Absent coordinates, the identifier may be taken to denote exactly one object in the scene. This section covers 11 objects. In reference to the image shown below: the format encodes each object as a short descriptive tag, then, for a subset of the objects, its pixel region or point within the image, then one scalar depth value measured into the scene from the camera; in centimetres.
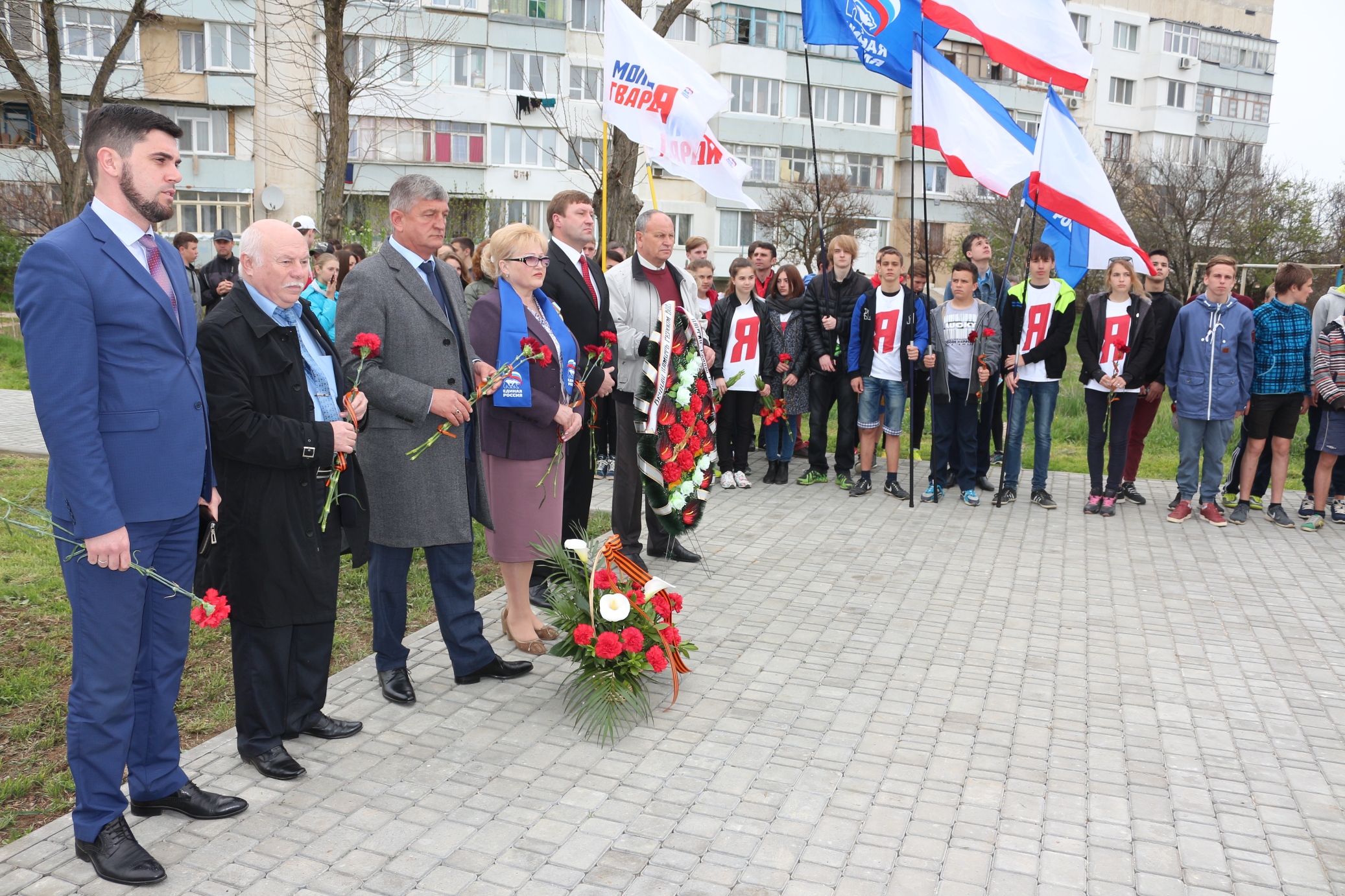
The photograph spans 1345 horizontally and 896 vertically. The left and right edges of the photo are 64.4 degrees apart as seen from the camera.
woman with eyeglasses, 529
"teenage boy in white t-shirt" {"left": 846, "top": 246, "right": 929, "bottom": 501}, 979
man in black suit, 627
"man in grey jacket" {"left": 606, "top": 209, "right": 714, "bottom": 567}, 704
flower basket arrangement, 471
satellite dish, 3609
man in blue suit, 323
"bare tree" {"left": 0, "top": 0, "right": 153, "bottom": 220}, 1050
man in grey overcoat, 471
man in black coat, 392
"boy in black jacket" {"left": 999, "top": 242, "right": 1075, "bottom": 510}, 948
